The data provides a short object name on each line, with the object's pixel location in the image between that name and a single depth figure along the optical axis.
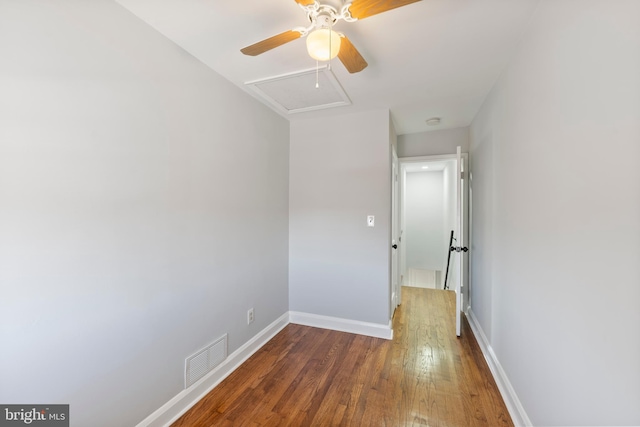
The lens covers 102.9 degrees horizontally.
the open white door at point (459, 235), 2.63
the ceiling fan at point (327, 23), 1.11
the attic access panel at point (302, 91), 2.04
